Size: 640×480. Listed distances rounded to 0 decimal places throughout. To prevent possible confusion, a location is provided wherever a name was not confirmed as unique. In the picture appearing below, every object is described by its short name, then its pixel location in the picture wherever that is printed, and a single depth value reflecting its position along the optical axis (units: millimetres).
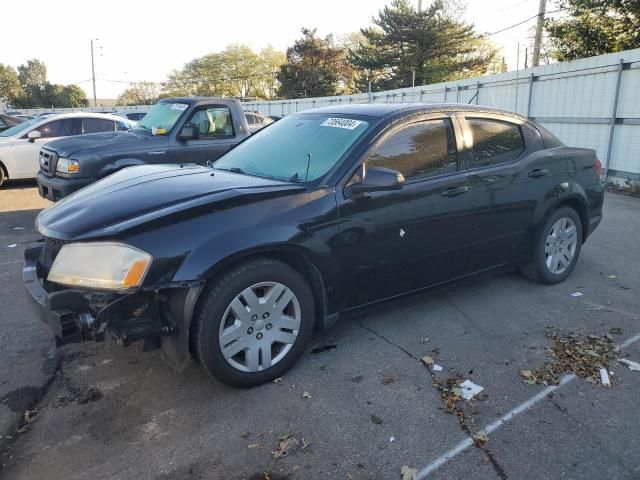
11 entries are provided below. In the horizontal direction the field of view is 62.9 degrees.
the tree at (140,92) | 91562
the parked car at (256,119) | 12750
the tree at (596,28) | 14328
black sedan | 2848
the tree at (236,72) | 83938
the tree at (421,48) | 43156
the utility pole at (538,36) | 23353
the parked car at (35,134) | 11312
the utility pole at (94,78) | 67688
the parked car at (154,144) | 7242
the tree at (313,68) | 56312
